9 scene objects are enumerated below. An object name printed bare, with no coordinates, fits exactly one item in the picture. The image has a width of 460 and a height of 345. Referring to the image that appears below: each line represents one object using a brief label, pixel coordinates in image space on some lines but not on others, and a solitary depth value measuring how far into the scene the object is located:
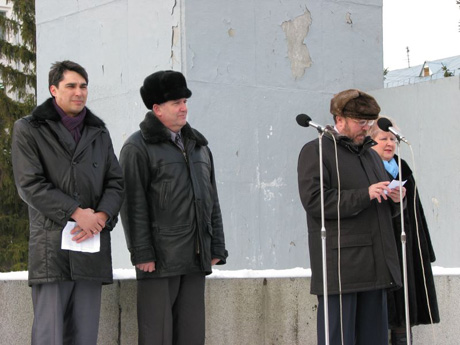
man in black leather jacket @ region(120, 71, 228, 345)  8.81
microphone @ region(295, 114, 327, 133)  8.54
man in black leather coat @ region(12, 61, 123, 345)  8.10
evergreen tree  29.23
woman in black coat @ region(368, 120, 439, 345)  9.88
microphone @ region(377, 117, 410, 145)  8.80
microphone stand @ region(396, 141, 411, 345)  8.37
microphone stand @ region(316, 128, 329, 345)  8.31
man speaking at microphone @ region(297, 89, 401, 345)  8.62
